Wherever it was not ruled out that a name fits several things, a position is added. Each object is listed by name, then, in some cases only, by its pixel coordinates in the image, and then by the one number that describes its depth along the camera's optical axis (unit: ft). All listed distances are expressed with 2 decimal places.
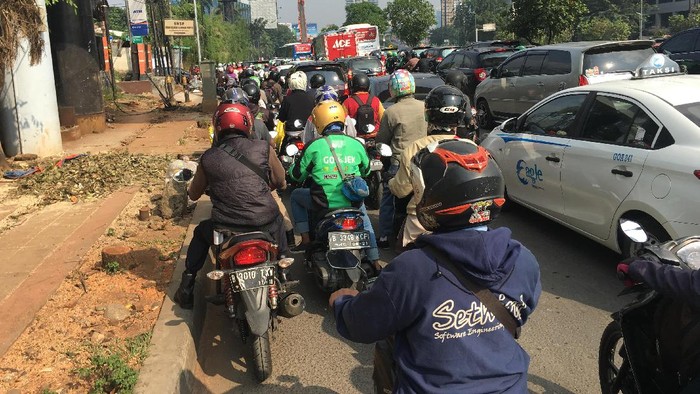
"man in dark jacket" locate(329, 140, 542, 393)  6.68
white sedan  15.12
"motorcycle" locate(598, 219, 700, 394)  8.80
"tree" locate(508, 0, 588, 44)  79.61
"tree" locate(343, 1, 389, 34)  347.26
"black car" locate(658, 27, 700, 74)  45.91
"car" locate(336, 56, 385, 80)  63.72
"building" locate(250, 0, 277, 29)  466.70
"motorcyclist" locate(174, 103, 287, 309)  14.43
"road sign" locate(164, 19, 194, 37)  81.25
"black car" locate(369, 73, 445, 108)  40.73
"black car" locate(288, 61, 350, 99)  45.50
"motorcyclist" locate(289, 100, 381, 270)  17.21
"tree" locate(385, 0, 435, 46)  208.33
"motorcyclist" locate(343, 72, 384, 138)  28.96
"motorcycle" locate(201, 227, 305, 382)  13.08
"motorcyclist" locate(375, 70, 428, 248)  21.89
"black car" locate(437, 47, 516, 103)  56.44
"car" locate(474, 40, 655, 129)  33.88
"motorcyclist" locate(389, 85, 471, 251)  15.40
